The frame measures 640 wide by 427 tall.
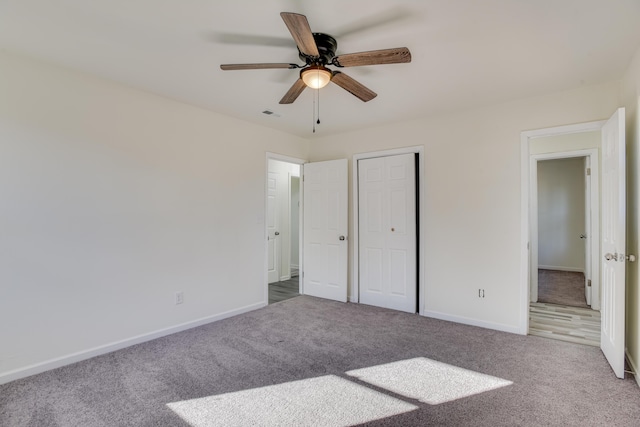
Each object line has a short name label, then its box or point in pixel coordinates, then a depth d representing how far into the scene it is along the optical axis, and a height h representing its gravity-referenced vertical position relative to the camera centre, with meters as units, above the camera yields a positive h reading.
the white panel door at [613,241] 2.39 -0.21
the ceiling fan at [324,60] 1.88 +0.99
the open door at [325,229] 4.68 -0.22
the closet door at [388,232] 4.13 -0.23
